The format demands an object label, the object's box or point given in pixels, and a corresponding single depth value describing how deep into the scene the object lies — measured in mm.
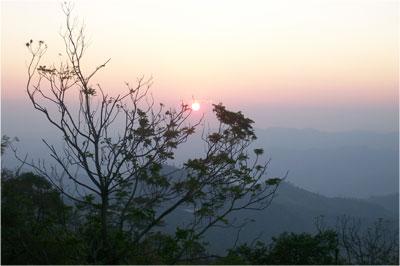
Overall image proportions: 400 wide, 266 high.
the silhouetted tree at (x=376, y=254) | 14828
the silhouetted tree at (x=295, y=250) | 13531
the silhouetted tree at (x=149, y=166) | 9102
